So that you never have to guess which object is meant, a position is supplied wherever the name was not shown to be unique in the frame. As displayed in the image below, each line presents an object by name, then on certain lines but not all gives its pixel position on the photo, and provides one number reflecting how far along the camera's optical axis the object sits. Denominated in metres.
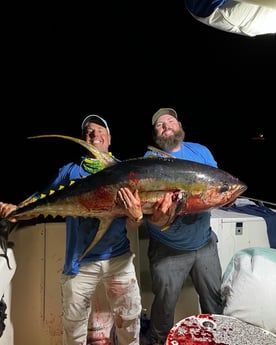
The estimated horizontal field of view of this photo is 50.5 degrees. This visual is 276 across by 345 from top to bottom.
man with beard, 2.16
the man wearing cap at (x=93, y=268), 1.91
